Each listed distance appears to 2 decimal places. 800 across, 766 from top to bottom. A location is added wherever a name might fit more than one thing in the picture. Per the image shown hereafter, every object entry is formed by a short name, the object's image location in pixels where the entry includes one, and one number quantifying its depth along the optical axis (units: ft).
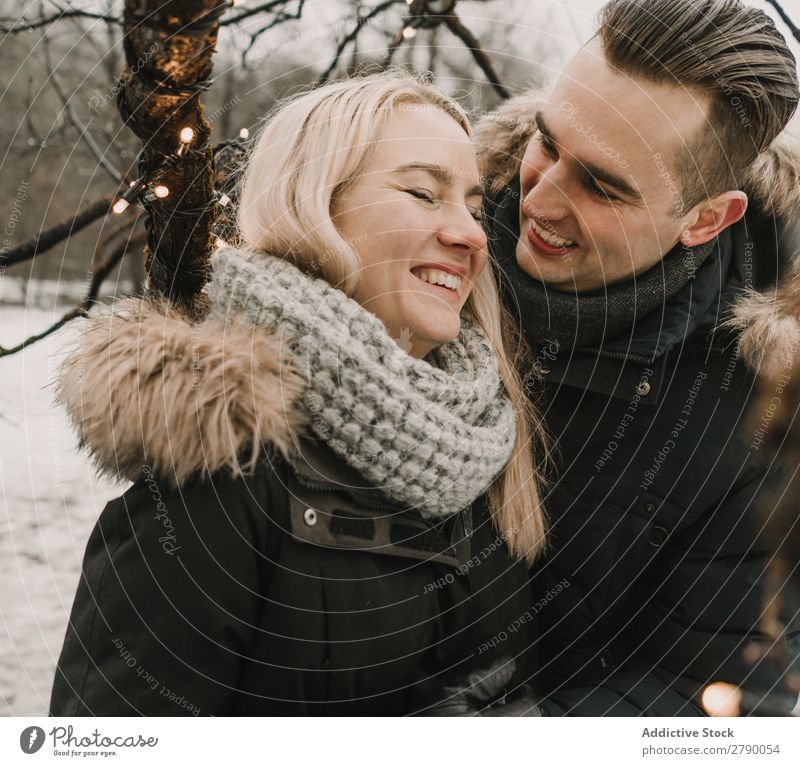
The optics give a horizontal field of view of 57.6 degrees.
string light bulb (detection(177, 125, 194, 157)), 2.51
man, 2.83
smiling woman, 2.23
